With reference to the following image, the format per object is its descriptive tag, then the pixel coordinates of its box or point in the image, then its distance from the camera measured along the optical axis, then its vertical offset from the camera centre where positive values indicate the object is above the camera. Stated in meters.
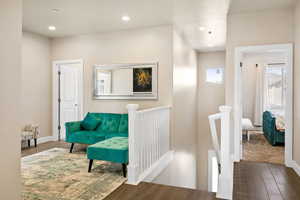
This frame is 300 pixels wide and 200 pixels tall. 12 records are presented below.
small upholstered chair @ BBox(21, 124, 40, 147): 4.79 -0.81
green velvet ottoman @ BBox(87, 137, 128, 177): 3.22 -0.85
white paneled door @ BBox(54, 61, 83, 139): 5.85 +0.01
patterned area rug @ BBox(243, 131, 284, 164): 4.20 -1.19
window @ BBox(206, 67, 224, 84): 7.59 +0.78
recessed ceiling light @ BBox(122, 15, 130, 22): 4.19 +1.55
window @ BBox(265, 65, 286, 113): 7.60 +0.33
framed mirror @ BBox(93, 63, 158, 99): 4.82 +0.36
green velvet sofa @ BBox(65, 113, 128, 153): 4.44 -0.70
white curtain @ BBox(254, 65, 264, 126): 7.65 +0.01
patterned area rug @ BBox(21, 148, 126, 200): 2.72 -1.21
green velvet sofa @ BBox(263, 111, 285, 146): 5.16 -0.87
